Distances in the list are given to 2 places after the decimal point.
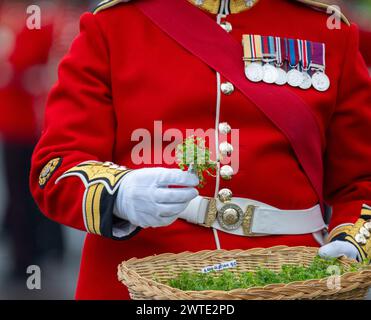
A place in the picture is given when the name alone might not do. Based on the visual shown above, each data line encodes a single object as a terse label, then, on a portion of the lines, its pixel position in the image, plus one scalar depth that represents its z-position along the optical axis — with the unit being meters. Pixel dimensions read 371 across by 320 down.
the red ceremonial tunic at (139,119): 5.27
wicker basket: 4.45
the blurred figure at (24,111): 9.87
